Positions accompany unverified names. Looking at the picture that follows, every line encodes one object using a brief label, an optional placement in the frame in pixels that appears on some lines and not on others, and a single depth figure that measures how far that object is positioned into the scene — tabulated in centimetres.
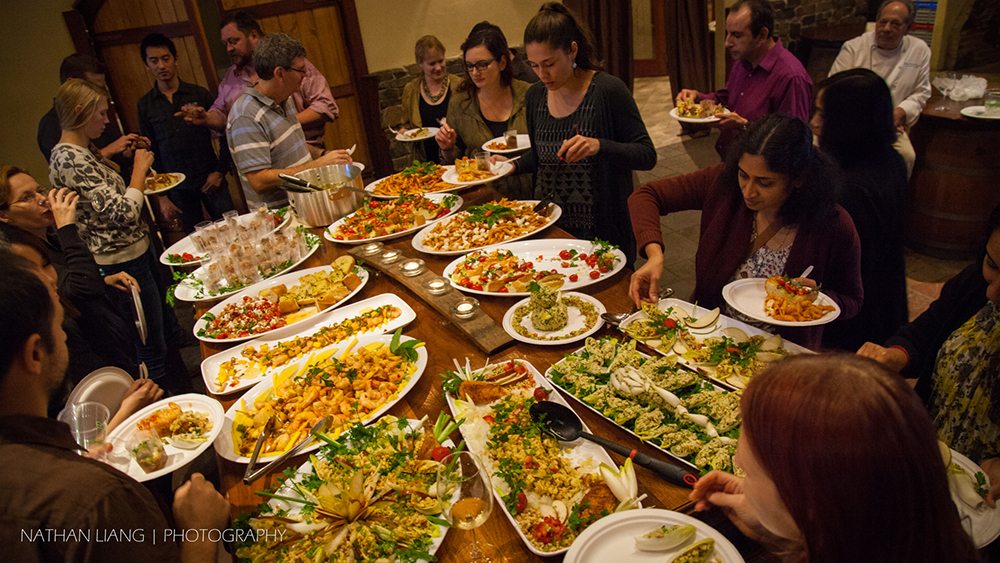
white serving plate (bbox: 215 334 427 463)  209
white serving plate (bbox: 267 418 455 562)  183
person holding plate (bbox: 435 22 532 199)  420
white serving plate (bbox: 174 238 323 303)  322
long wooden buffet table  169
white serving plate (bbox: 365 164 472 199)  413
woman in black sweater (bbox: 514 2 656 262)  339
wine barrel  482
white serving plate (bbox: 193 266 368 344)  298
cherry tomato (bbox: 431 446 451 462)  192
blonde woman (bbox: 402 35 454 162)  538
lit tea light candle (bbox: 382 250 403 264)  326
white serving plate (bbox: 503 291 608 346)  246
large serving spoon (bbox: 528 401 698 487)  175
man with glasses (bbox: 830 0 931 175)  505
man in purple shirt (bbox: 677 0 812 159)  476
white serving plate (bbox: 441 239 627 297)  290
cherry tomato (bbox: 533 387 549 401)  210
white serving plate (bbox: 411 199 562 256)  334
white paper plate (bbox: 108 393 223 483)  201
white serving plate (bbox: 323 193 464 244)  366
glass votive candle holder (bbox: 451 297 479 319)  267
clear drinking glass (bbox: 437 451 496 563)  162
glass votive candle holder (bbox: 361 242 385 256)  336
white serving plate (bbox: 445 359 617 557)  182
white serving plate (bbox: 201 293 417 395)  253
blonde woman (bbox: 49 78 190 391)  374
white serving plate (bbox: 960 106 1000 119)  466
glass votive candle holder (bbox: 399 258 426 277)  310
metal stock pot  390
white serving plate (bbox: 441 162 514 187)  404
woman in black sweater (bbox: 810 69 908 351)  302
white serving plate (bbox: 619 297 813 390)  217
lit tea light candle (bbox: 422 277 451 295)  287
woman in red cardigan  256
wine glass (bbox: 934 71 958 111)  527
